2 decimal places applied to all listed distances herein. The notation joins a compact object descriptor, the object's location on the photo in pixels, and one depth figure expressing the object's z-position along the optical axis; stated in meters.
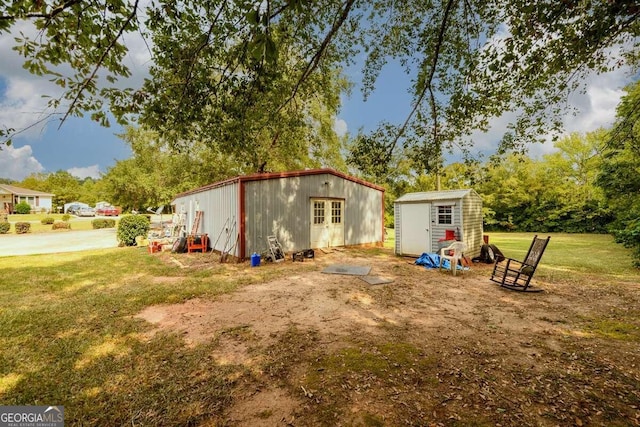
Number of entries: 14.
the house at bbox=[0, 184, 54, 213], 37.17
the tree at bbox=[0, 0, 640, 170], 3.12
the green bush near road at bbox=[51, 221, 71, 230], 21.01
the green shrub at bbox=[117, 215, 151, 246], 12.61
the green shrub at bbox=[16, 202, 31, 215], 35.59
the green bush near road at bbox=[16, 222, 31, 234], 18.14
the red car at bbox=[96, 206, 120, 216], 36.44
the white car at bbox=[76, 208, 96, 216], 37.02
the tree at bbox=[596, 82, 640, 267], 10.98
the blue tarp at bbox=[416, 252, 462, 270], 8.13
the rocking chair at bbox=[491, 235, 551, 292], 5.47
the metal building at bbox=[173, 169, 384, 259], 9.13
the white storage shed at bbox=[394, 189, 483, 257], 8.64
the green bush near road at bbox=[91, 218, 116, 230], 22.20
